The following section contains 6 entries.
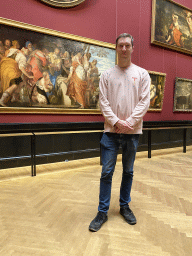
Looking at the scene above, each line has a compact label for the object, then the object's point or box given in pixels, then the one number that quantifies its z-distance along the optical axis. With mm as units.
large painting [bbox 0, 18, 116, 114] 4215
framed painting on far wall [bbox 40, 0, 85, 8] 4595
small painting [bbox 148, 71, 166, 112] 6650
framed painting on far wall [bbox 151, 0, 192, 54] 6359
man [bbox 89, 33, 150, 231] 2104
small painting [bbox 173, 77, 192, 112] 7355
